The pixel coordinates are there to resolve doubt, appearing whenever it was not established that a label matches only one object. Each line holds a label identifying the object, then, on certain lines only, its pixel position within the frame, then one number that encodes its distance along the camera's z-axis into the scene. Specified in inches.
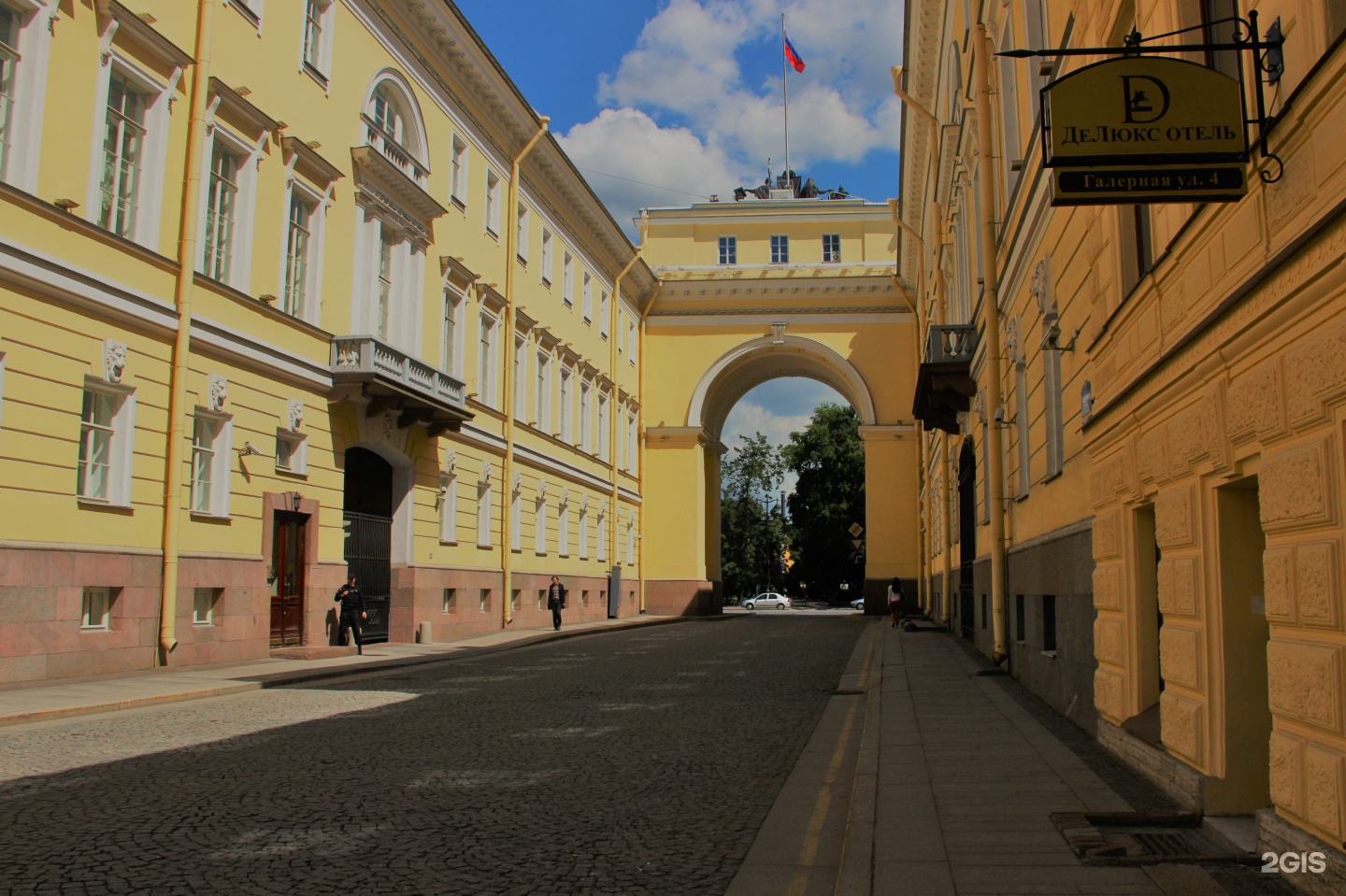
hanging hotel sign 204.2
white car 2869.1
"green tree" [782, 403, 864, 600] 2903.5
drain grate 211.8
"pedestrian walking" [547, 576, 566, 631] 1157.7
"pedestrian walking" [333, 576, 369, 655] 782.5
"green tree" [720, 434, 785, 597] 3309.5
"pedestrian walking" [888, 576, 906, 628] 1202.6
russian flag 1718.8
